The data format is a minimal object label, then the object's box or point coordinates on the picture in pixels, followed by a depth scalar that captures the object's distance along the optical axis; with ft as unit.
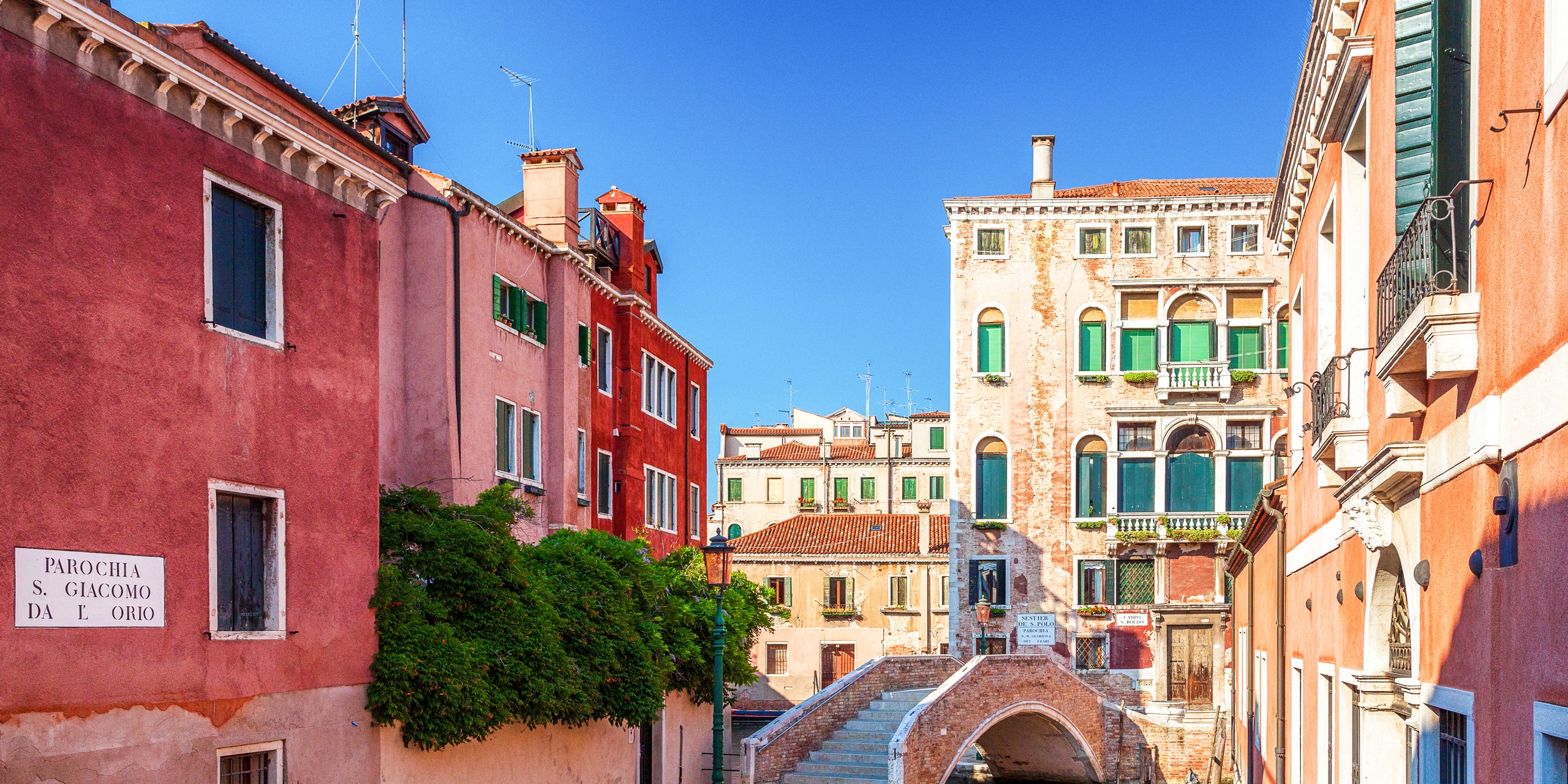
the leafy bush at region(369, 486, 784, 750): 37.93
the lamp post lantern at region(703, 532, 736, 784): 51.67
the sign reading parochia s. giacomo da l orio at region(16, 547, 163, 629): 26.45
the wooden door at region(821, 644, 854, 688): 129.39
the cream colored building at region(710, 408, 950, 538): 164.55
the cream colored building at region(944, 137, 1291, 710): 97.04
